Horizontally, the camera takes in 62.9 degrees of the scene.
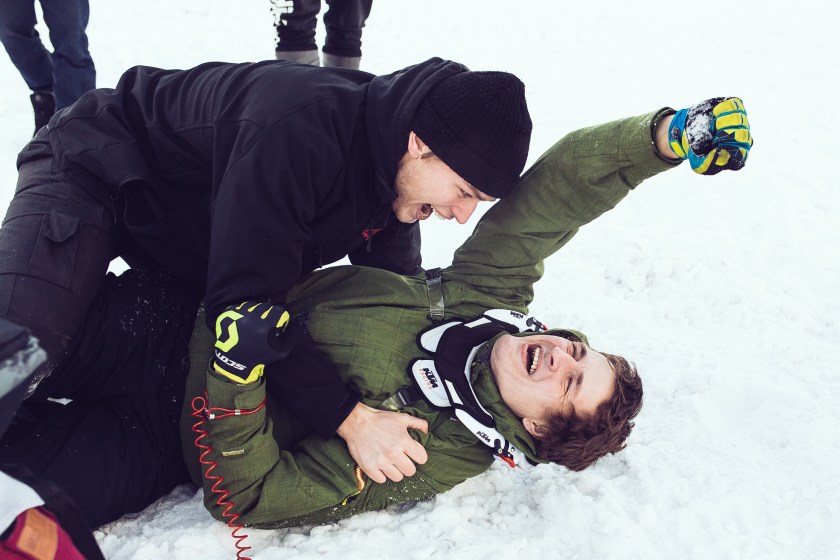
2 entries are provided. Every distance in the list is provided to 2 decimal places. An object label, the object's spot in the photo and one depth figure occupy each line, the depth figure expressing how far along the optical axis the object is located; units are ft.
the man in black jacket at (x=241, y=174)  6.35
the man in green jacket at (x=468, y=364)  6.66
